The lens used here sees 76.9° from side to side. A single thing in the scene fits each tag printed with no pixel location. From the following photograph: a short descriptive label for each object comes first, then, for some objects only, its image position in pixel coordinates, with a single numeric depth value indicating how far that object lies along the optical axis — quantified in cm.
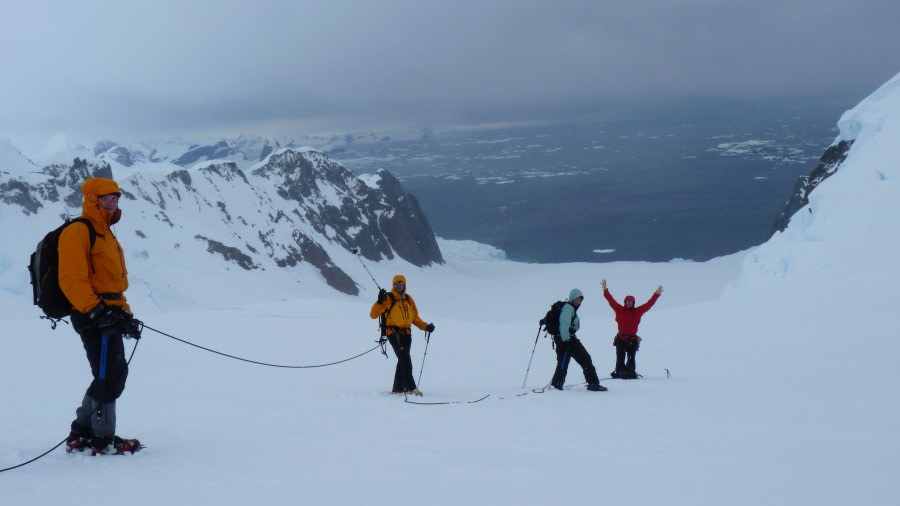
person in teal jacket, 898
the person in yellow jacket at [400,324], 927
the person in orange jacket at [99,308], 507
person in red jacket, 1080
